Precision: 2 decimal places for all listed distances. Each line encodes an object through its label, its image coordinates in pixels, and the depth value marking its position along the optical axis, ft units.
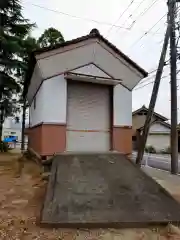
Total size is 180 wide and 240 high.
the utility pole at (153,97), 25.51
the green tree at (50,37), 48.47
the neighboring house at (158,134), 79.97
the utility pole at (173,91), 27.45
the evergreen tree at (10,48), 40.76
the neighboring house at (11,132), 103.56
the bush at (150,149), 75.36
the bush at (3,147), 43.95
